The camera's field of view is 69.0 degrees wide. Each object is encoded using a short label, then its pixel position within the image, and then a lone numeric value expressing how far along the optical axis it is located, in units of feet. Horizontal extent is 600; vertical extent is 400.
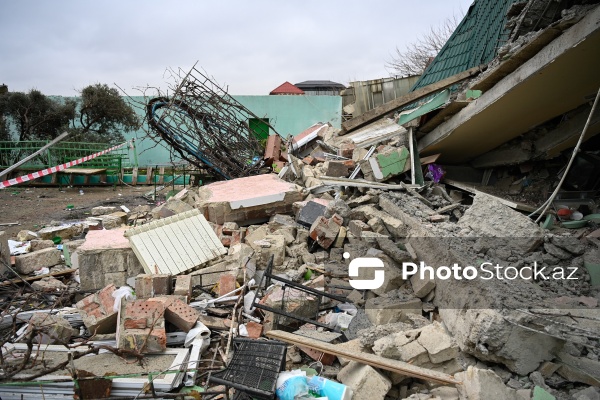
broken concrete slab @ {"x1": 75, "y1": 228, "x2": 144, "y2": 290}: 16.47
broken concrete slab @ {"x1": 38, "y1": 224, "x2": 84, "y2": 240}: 23.26
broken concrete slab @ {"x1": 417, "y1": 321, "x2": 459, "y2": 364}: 10.67
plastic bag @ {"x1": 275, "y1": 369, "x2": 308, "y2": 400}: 10.21
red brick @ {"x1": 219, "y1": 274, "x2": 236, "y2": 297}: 15.39
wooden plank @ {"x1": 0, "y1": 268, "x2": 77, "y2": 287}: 17.12
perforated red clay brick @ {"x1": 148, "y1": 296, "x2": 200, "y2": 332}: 12.73
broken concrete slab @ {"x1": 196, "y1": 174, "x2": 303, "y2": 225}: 20.36
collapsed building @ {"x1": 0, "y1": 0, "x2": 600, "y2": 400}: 10.28
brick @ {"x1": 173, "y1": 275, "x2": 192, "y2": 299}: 14.99
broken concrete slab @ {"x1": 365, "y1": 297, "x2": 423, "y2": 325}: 13.34
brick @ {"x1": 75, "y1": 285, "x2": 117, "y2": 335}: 12.92
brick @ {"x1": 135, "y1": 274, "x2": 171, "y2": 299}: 14.97
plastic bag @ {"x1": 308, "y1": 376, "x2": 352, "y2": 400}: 10.06
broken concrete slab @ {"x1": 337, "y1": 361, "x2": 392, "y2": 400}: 10.14
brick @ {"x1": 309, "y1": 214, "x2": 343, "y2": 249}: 18.03
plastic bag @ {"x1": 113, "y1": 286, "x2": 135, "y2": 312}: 13.41
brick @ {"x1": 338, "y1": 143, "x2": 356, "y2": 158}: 25.27
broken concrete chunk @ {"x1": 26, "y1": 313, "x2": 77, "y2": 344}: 12.54
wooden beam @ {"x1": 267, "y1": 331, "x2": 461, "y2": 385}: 9.98
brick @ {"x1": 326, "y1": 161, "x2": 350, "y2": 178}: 23.18
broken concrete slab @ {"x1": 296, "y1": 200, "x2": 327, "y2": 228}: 19.53
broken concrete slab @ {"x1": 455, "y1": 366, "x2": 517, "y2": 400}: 9.03
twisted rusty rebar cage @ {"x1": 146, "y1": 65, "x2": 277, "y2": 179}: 27.55
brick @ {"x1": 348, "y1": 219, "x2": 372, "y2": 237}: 17.47
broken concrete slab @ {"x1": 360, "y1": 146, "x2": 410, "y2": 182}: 21.21
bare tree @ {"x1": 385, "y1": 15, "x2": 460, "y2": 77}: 86.28
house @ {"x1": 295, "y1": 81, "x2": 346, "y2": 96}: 133.59
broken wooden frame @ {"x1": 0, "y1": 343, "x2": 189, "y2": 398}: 10.43
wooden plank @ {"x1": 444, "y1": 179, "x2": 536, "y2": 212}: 18.02
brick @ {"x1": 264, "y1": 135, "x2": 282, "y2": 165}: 29.94
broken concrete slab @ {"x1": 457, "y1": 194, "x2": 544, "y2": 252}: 13.73
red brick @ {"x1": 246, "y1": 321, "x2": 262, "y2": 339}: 13.25
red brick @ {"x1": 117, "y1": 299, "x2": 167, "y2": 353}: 11.71
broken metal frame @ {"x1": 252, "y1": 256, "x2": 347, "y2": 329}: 13.25
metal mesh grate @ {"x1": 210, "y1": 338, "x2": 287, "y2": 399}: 10.12
